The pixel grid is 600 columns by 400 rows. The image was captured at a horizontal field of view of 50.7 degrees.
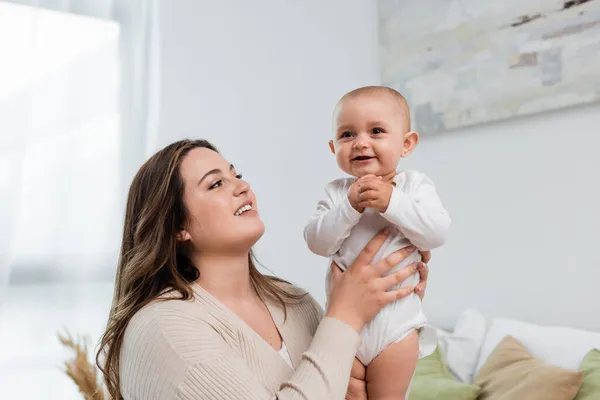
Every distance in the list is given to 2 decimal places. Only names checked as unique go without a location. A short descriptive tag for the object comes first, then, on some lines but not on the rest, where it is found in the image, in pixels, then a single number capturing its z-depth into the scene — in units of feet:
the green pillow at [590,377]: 6.70
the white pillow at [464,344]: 8.73
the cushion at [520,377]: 6.89
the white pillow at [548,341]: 7.49
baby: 4.42
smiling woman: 3.87
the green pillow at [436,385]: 7.67
